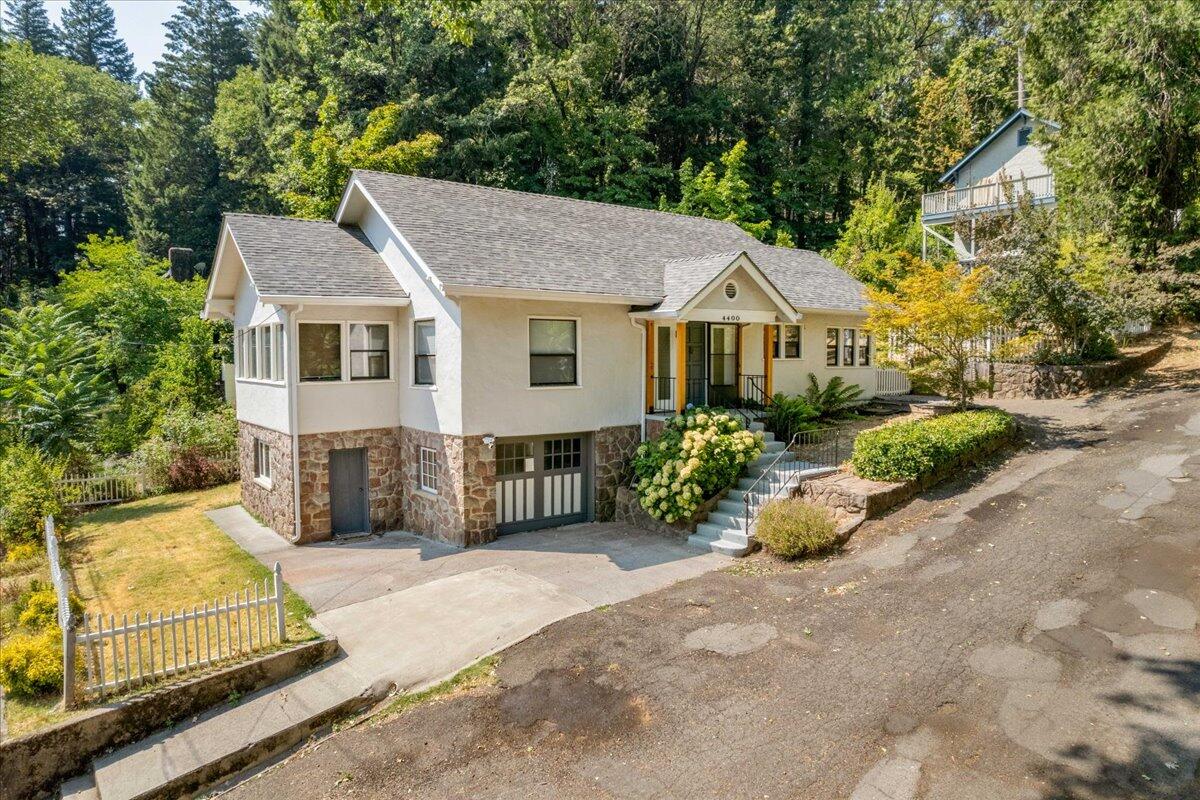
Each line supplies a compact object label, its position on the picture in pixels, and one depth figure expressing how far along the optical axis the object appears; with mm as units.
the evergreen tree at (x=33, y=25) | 56562
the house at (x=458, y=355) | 13547
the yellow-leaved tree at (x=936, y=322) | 14500
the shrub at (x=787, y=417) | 16797
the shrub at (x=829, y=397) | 19094
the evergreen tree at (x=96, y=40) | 63000
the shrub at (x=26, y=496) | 14070
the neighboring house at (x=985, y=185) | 29280
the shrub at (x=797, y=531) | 11258
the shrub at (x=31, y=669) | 7383
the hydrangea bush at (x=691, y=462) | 13266
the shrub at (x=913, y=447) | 12547
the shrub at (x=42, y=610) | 8945
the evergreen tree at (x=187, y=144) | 43500
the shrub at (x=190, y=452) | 19922
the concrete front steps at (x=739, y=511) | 12383
